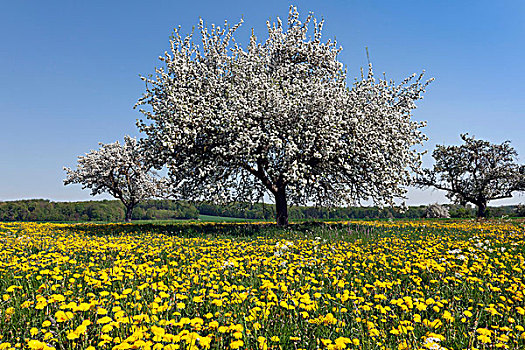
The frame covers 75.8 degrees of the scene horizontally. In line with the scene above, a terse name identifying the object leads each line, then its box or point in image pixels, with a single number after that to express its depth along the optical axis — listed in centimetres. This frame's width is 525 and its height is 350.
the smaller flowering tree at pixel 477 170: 3584
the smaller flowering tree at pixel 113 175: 3519
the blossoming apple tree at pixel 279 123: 1468
